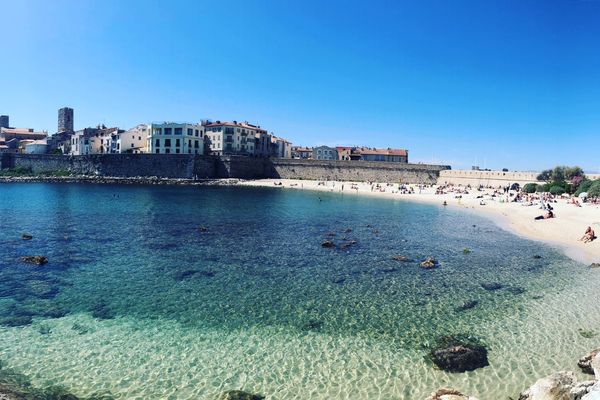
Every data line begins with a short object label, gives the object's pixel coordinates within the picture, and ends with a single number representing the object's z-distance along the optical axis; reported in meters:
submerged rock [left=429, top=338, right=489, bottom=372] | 9.22
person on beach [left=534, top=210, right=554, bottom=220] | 35.69
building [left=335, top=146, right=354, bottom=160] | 109.00
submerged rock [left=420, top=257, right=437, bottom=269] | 18.73
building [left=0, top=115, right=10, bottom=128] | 148.27
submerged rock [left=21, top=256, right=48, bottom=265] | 17.67
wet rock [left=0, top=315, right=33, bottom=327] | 10.91
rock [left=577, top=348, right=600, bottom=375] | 8.99
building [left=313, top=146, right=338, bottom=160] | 111.19
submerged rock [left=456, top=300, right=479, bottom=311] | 13.22
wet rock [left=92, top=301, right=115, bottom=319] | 11.70
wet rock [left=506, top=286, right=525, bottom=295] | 15.04
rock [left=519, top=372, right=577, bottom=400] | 6.81
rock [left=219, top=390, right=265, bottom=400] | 7.86
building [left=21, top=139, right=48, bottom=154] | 106.81
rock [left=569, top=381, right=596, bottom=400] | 6.57
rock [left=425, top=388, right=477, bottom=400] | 7.25
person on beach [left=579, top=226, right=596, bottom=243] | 25.70
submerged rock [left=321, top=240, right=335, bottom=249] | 22.70
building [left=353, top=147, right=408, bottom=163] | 107.56
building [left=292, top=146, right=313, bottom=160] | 121.94
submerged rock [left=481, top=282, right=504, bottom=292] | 15.54
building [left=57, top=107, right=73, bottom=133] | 128.12
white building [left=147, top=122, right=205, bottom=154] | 86.88
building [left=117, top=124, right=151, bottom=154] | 95.50
